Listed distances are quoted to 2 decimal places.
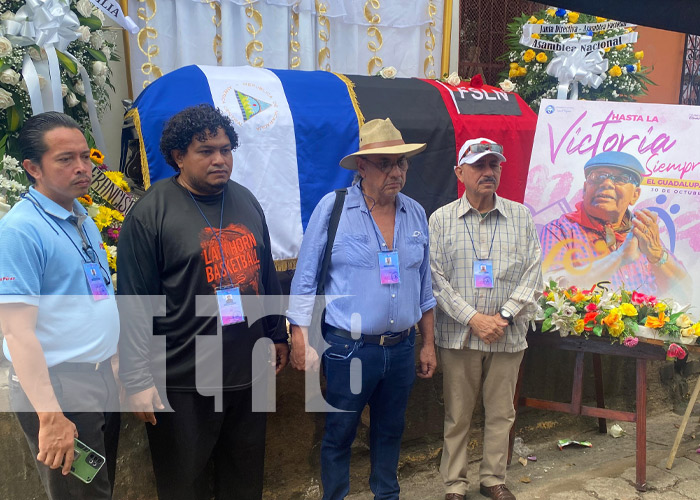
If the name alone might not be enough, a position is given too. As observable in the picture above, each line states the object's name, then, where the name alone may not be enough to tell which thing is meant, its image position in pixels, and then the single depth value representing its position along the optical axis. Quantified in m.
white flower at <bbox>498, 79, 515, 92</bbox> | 4.71
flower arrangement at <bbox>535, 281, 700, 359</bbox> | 3.40
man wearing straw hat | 2.79
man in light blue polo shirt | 1.96
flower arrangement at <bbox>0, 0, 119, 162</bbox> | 2.99
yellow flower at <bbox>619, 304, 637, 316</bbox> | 3.44
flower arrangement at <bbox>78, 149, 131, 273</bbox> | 3.09
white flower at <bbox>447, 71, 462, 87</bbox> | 4.56
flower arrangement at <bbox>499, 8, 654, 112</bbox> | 4.80
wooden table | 3.48
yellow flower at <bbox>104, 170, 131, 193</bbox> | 3.35
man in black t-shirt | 2.37
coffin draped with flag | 3.62
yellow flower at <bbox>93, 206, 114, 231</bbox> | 3.13
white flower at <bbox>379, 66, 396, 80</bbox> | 4.46
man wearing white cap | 3.13
